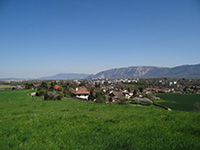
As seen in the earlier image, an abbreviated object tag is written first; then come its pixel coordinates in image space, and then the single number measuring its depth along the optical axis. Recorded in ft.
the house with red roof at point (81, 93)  259.70
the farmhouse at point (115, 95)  323.88
